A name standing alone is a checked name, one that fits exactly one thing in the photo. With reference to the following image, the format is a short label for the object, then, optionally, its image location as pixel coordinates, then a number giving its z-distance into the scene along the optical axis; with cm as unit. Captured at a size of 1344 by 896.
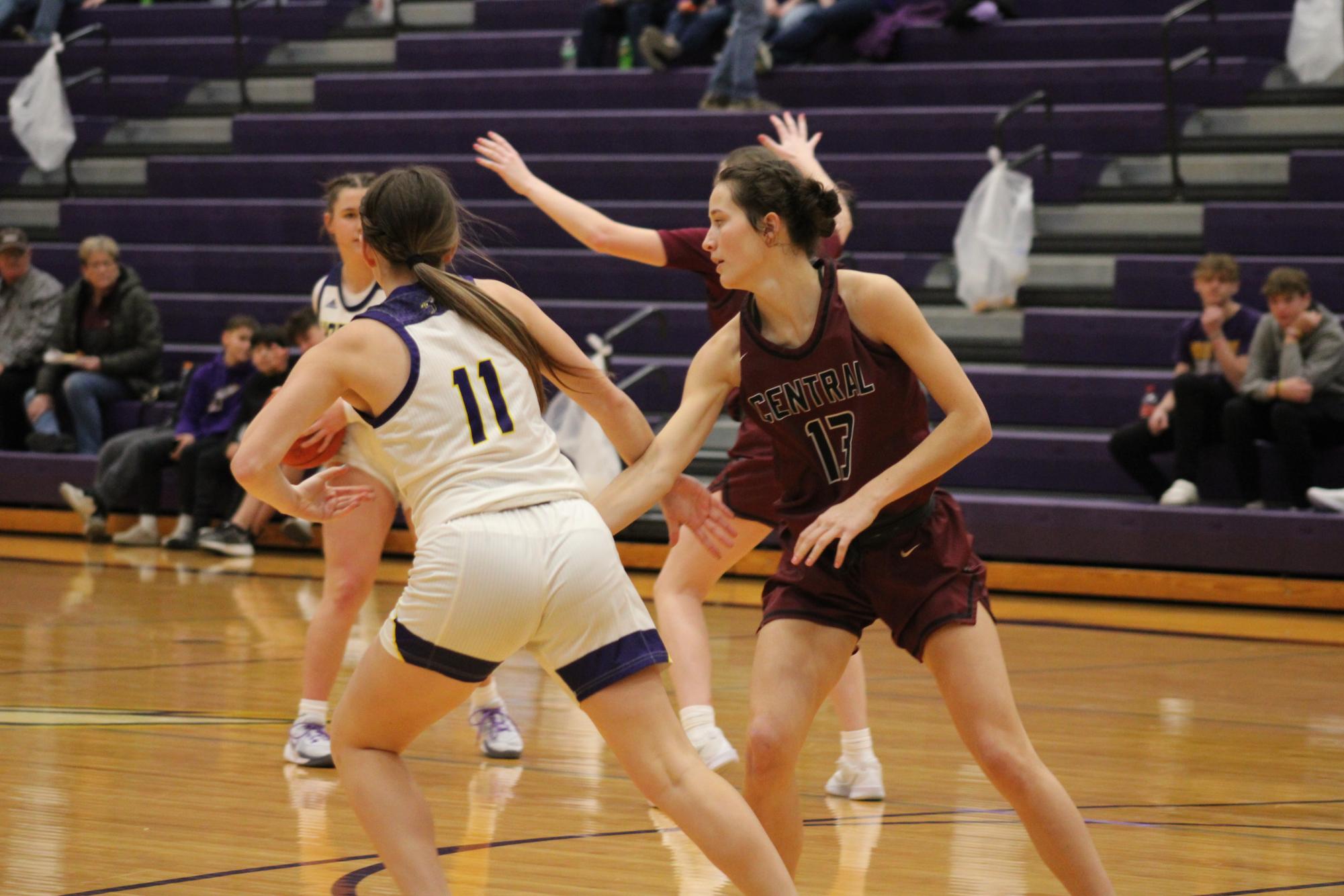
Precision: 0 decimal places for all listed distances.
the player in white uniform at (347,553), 847
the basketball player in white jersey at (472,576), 506
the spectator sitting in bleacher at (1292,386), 1490
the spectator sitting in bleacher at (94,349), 1939
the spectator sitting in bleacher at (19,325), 1986
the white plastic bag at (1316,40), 1860
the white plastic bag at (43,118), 2376
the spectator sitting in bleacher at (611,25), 2263
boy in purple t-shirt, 1534
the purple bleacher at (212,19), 2591
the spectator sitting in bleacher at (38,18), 2601
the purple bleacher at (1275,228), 1744
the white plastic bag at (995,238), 1811
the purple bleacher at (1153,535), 1473
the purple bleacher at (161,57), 2558
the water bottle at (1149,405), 1608
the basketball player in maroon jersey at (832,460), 566
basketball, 632
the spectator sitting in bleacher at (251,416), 1751
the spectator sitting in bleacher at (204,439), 1794
